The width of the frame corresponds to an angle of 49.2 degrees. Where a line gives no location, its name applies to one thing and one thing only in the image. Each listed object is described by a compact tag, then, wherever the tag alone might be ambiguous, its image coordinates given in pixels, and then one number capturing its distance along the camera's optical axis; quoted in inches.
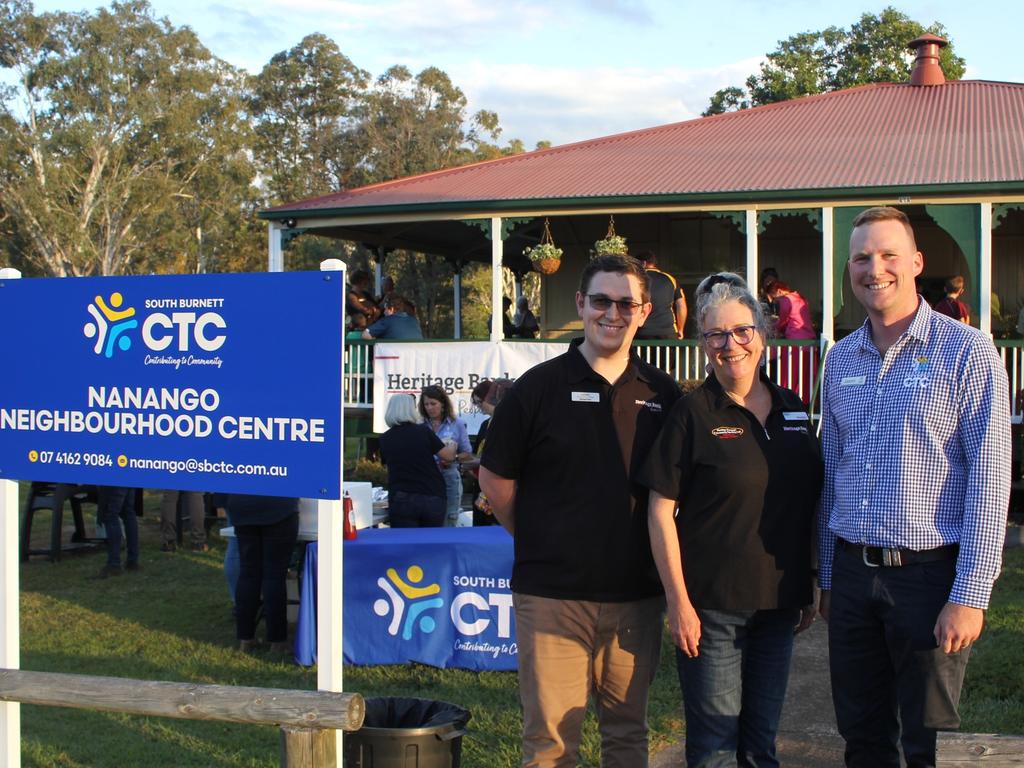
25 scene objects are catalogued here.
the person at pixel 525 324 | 658.2
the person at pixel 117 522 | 385.1
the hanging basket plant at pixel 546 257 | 580.4
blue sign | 151.7
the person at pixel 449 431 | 366.9
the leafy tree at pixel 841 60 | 1400.1
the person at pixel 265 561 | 276.2
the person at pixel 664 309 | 455.8
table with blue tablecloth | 261.1
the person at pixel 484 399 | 372.5
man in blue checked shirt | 123.8
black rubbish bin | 155.0
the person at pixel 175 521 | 429.6
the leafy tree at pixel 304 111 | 1879.9
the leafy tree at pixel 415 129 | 1784.0
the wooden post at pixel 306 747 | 137.6
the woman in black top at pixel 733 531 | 132.9
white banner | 555.2
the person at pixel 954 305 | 459.2
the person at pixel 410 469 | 320.2
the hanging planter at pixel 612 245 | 548.4
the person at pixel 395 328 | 577.6
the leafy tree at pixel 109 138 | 1601.9
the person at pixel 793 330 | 526.9
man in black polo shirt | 139.7
